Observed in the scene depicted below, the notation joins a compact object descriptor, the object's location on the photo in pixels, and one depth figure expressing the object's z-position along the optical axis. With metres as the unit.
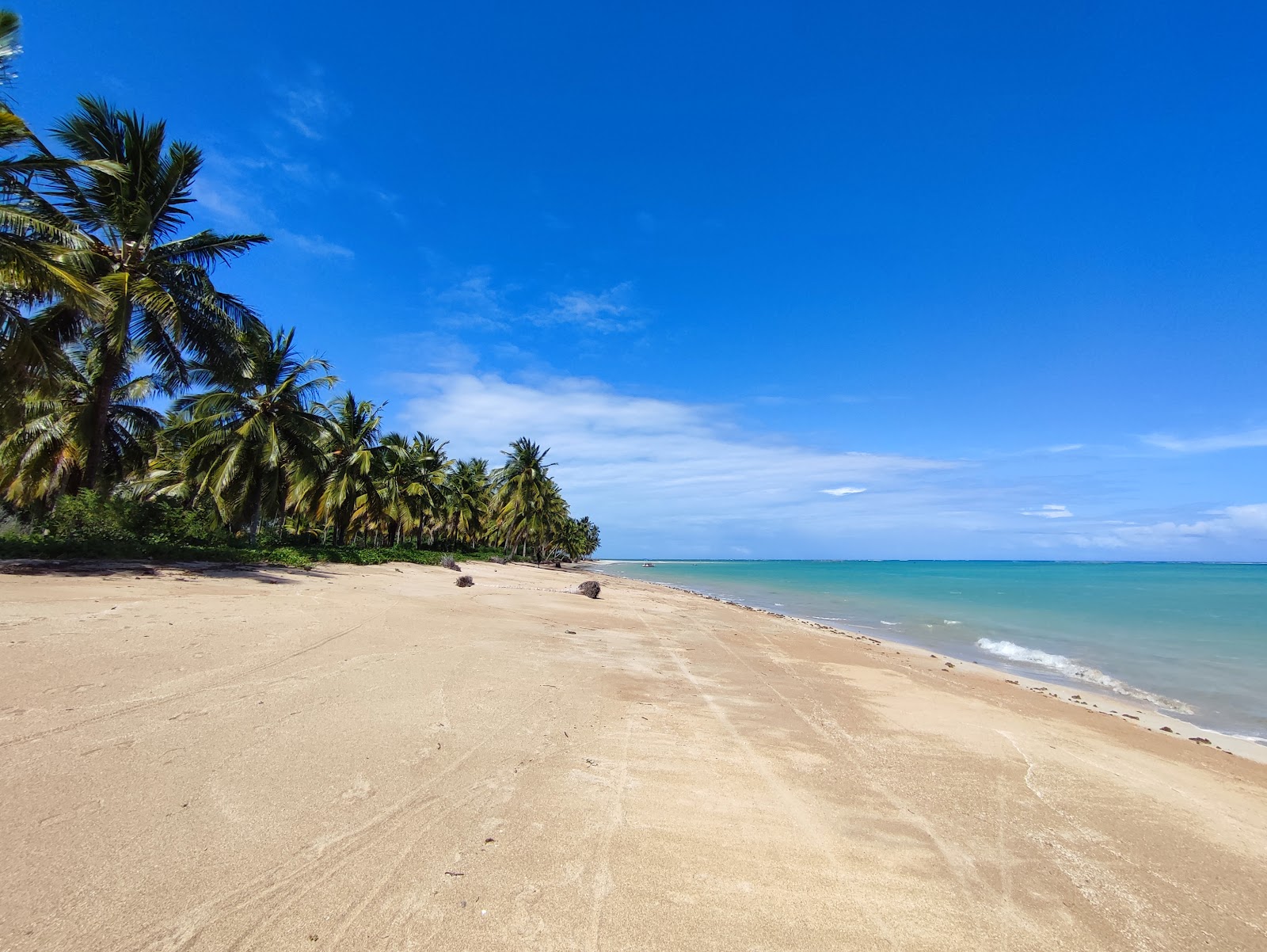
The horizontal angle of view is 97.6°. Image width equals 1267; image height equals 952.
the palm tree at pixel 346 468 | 28.61
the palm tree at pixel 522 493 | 51.22
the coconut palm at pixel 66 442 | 18.78
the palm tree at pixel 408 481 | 38.44
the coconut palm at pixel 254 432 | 20.83
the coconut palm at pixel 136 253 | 13.84
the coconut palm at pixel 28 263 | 9.86
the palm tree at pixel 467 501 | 52.31
